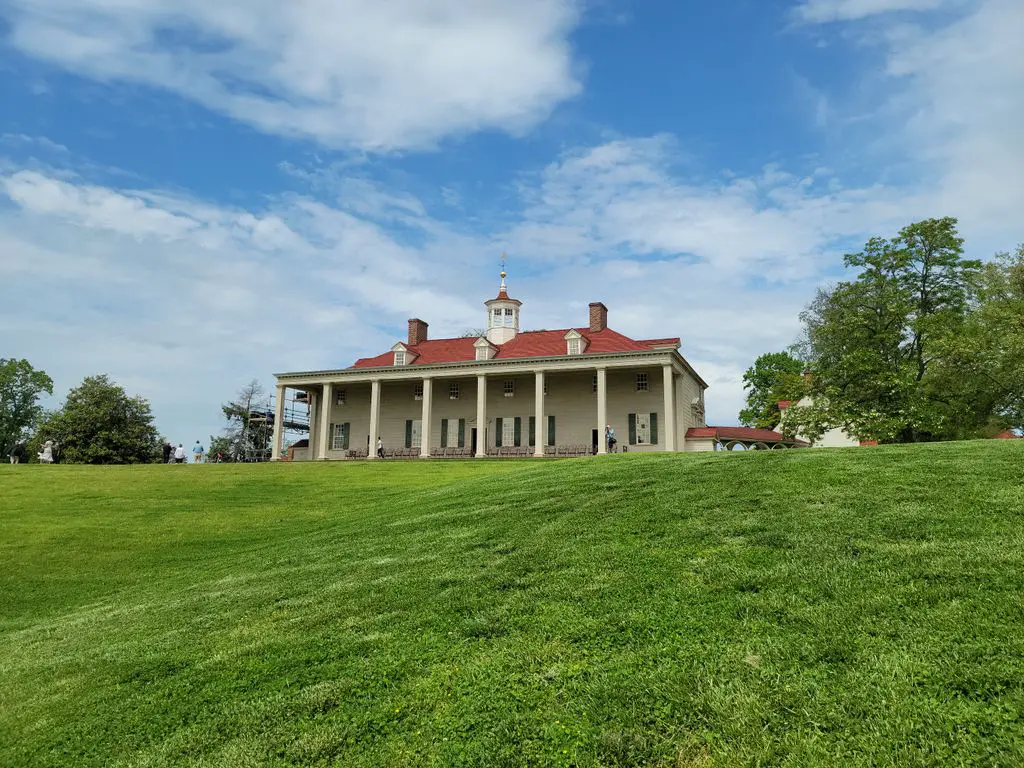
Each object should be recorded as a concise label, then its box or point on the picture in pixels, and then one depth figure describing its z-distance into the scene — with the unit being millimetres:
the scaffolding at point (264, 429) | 56188
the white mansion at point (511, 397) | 43438
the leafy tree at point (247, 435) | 68812
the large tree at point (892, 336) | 30016
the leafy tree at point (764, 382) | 58612
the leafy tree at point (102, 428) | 50969
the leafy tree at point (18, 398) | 69312
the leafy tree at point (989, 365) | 28438
